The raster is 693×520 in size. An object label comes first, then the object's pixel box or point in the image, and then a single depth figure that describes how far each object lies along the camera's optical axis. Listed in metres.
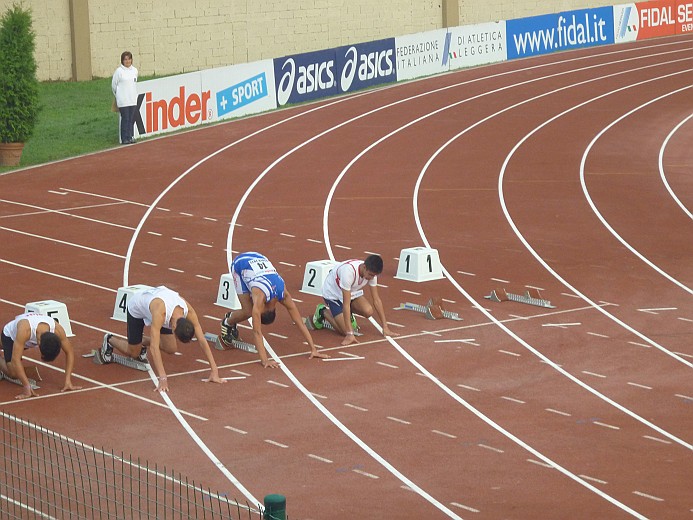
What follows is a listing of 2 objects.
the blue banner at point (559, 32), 37.39
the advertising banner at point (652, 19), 40.56
